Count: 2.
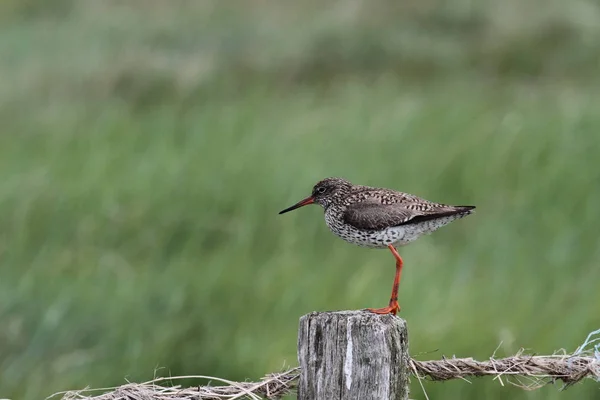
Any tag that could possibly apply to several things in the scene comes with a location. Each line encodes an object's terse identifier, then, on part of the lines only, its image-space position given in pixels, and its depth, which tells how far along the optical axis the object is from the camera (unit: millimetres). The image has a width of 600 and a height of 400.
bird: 11969
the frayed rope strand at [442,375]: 8711
